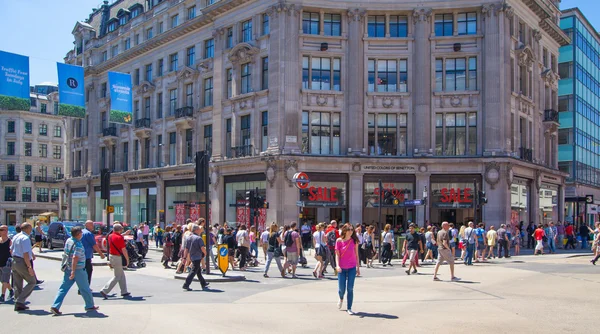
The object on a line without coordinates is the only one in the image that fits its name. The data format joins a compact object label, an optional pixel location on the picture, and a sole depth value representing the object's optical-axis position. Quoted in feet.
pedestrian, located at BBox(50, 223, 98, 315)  39.70
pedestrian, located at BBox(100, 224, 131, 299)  48.37
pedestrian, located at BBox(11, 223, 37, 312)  41.86
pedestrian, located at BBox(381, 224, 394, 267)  83.25
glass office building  198.18
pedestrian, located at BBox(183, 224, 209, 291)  53.47
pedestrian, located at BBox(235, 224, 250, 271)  75.05
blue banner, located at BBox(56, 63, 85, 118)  83.46
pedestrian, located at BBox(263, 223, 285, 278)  68.44
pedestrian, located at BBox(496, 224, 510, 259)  98.63
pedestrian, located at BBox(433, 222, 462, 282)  61.67
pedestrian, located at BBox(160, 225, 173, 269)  77.66
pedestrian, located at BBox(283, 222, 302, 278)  67.41
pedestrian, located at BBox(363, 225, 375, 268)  81.97
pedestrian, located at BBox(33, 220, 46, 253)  99.35
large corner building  126.11
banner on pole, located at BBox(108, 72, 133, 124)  89.66
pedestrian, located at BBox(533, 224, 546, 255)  105.29
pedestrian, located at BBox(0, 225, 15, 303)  44.52
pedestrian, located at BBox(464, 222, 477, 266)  84.38
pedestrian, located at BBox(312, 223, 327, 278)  66.90
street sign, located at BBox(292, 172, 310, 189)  109.60
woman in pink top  40.98
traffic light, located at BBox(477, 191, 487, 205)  99.86
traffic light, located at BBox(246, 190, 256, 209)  92.50
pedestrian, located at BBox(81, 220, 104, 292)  45.98
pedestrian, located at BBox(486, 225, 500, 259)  94.38
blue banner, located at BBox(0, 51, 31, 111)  76.19
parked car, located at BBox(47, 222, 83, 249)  108.37
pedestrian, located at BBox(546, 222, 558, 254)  111.96
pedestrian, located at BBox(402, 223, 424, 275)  72.48
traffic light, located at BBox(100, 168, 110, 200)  86.86
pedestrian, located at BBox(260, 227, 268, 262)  89.66
